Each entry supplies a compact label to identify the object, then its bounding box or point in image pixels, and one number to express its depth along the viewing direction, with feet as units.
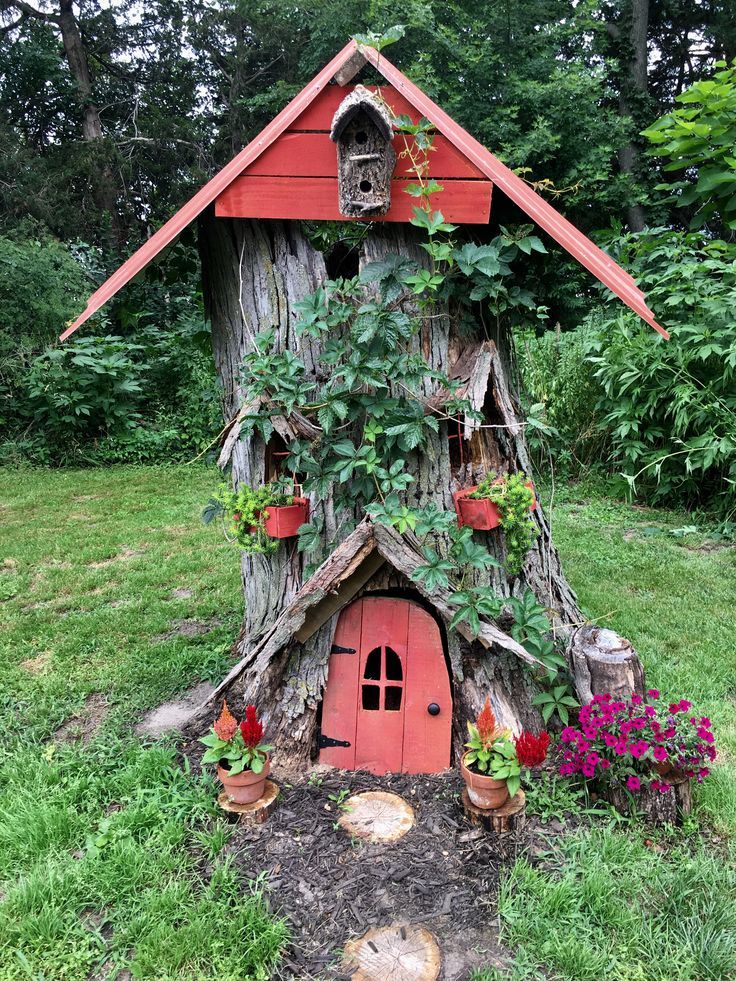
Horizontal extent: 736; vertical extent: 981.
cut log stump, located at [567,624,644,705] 8.96
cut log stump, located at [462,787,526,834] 8.16
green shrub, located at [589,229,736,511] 19.85
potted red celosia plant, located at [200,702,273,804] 8.38
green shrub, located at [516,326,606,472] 24.80
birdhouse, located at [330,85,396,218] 7.45
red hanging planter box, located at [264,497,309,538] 8.88
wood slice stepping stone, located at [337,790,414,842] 8.32
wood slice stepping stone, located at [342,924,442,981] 6.52
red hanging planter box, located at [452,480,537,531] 8.50
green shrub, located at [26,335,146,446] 31.86
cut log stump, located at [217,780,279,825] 8.41
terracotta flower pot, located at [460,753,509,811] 8.07
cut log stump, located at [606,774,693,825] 8.27
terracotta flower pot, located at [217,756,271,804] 8.39
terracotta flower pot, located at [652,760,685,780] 8.27
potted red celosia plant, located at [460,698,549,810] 7.97
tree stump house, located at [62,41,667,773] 7.87
